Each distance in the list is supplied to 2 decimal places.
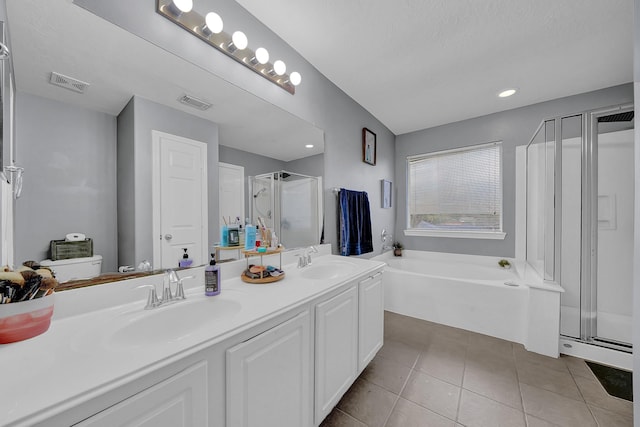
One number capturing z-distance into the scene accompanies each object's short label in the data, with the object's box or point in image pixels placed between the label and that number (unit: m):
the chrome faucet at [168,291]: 0.93
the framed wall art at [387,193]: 3.21
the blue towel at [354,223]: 2.33
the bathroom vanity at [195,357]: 0.51
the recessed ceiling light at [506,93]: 2.35
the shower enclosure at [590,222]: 1.95
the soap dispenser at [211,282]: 1.07
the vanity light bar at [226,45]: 1.12
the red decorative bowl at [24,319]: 0.64
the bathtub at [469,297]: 2.08
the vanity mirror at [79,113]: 0.79
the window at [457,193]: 2.93
